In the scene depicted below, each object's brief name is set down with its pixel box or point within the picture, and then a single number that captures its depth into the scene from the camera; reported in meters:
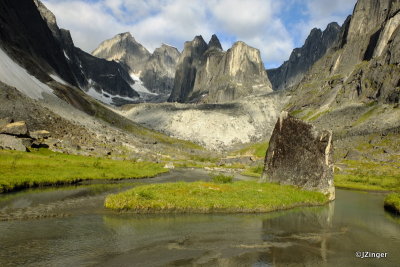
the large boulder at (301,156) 46.12
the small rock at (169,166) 99.46
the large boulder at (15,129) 71.56
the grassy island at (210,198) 35.44
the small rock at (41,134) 82.88
